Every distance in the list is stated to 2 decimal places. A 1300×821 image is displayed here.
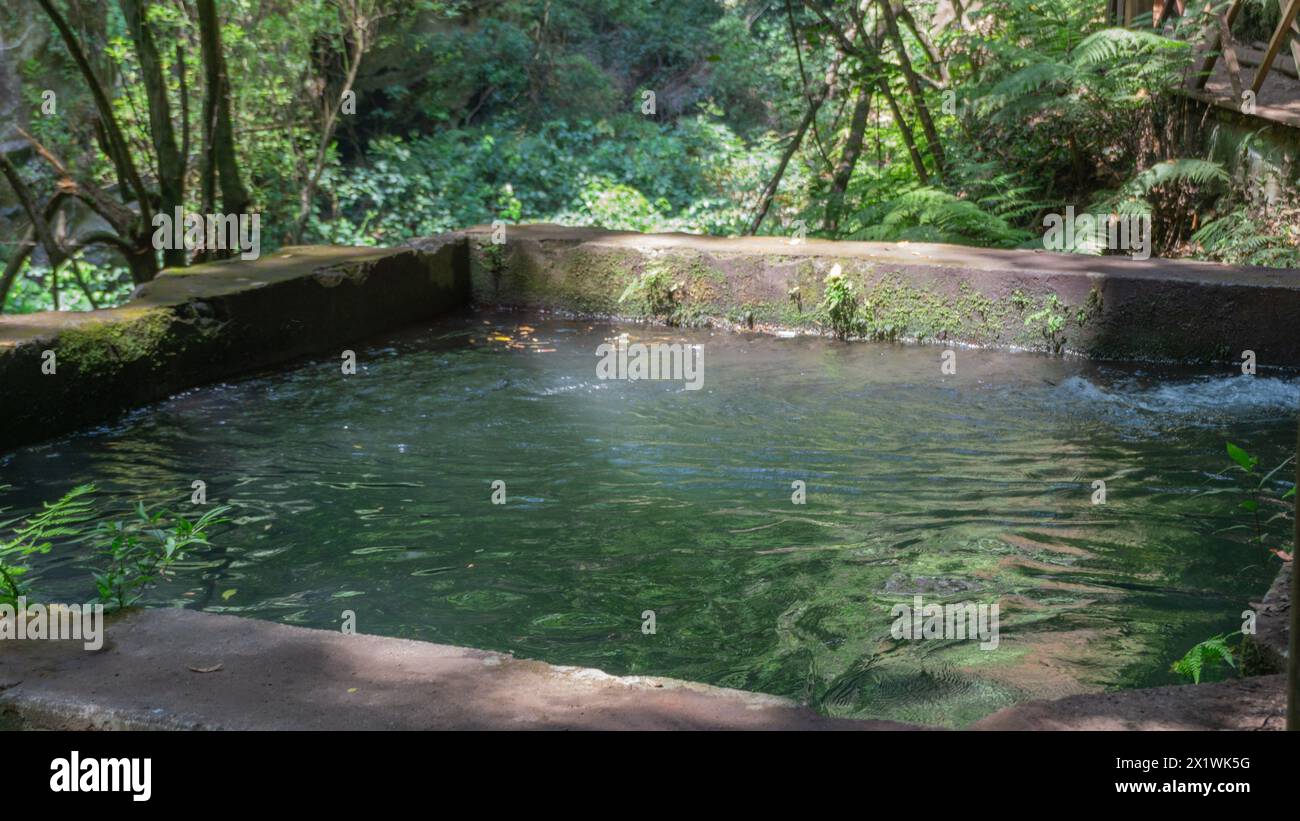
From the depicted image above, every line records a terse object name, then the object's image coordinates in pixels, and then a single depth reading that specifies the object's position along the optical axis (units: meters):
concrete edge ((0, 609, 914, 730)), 2.59
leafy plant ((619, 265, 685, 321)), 9.16
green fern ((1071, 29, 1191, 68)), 10.14
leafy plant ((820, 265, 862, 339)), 8.55
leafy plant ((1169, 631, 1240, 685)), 3.16
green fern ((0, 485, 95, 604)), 3.31
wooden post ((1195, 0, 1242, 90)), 10.20
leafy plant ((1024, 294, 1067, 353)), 7.90
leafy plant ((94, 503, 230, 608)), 3.35
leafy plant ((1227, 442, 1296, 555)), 4.63
